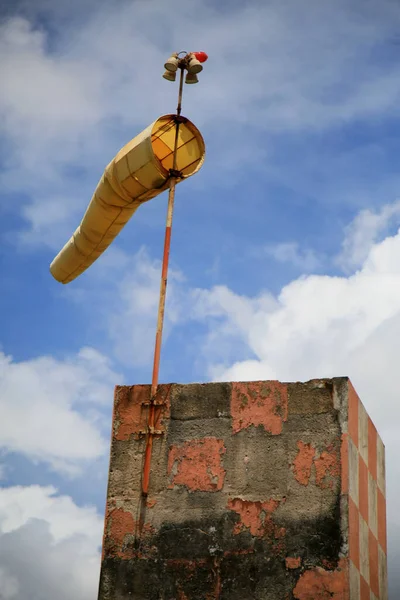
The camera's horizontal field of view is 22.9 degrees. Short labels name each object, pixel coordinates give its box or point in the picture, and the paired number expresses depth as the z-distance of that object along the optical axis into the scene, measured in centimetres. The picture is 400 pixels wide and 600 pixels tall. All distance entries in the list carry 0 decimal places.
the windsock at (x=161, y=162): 1188
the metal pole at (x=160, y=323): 1070
